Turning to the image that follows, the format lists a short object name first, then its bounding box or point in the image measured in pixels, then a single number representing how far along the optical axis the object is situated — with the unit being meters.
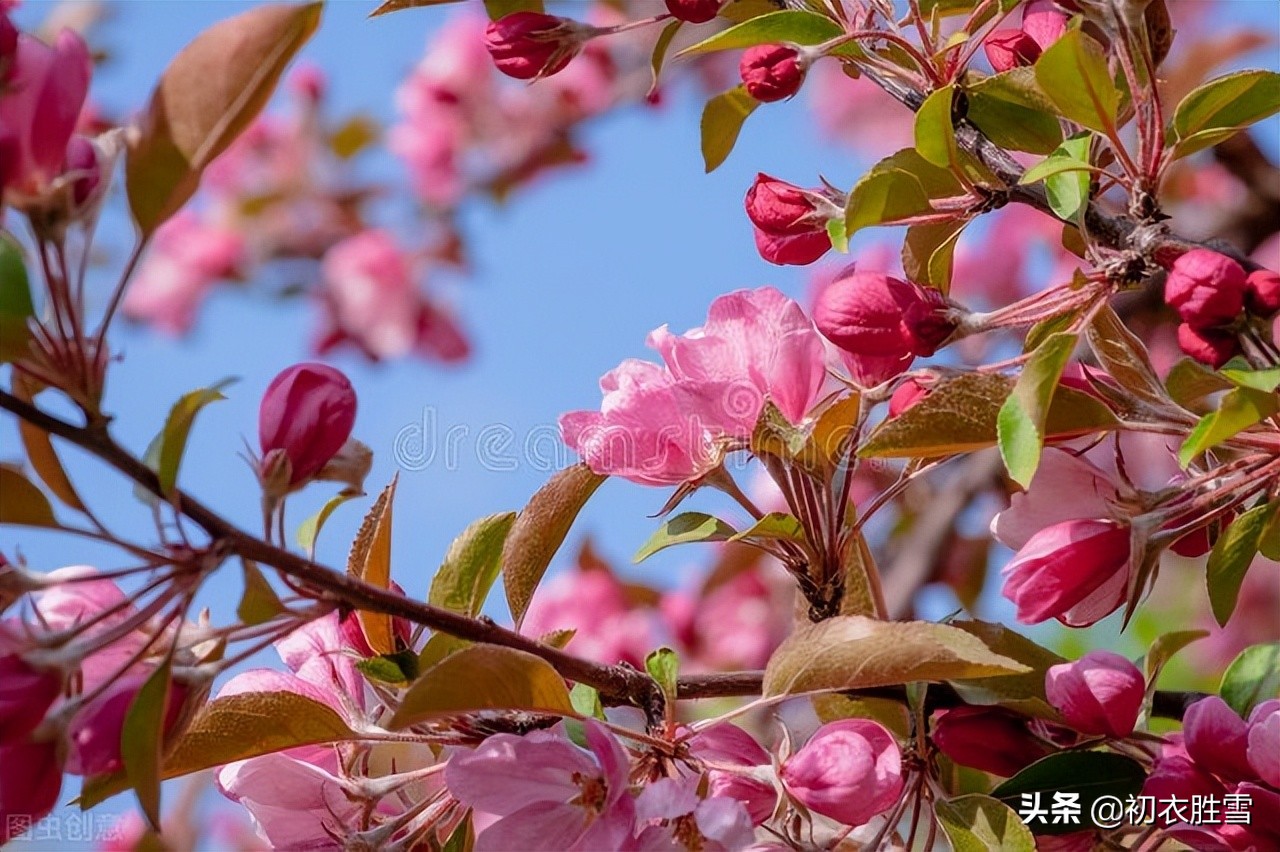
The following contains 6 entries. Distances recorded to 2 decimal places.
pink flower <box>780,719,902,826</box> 0.73
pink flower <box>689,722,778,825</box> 0.74
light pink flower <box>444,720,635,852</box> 0.72
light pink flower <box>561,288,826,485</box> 0.75
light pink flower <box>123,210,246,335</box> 3.19
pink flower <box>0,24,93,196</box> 0.69
